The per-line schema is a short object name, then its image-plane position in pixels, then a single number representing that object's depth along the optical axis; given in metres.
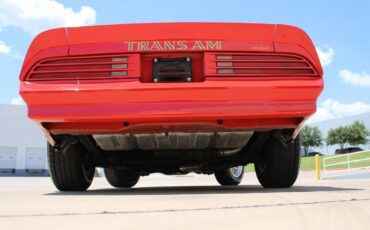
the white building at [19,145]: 37.47
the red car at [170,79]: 3.25
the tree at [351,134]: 66.88
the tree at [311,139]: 77.50
